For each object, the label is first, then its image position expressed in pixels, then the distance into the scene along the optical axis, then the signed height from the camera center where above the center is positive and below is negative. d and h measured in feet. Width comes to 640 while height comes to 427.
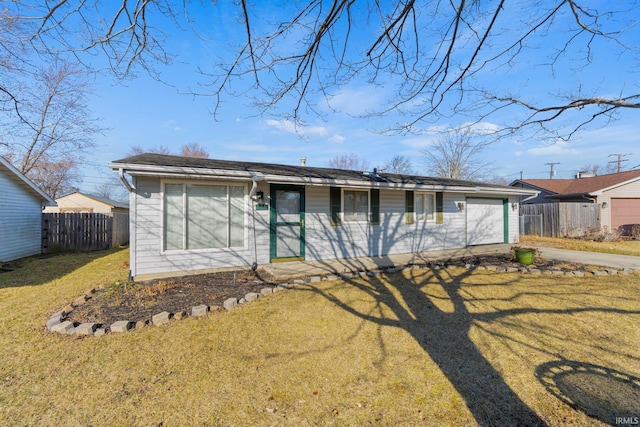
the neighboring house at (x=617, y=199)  49.57 +3.48
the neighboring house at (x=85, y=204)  67.21 +3.09
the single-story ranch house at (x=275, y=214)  19.30 +0.30
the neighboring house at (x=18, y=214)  28.37 +0.24
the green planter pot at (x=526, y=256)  24.12 -3.40
